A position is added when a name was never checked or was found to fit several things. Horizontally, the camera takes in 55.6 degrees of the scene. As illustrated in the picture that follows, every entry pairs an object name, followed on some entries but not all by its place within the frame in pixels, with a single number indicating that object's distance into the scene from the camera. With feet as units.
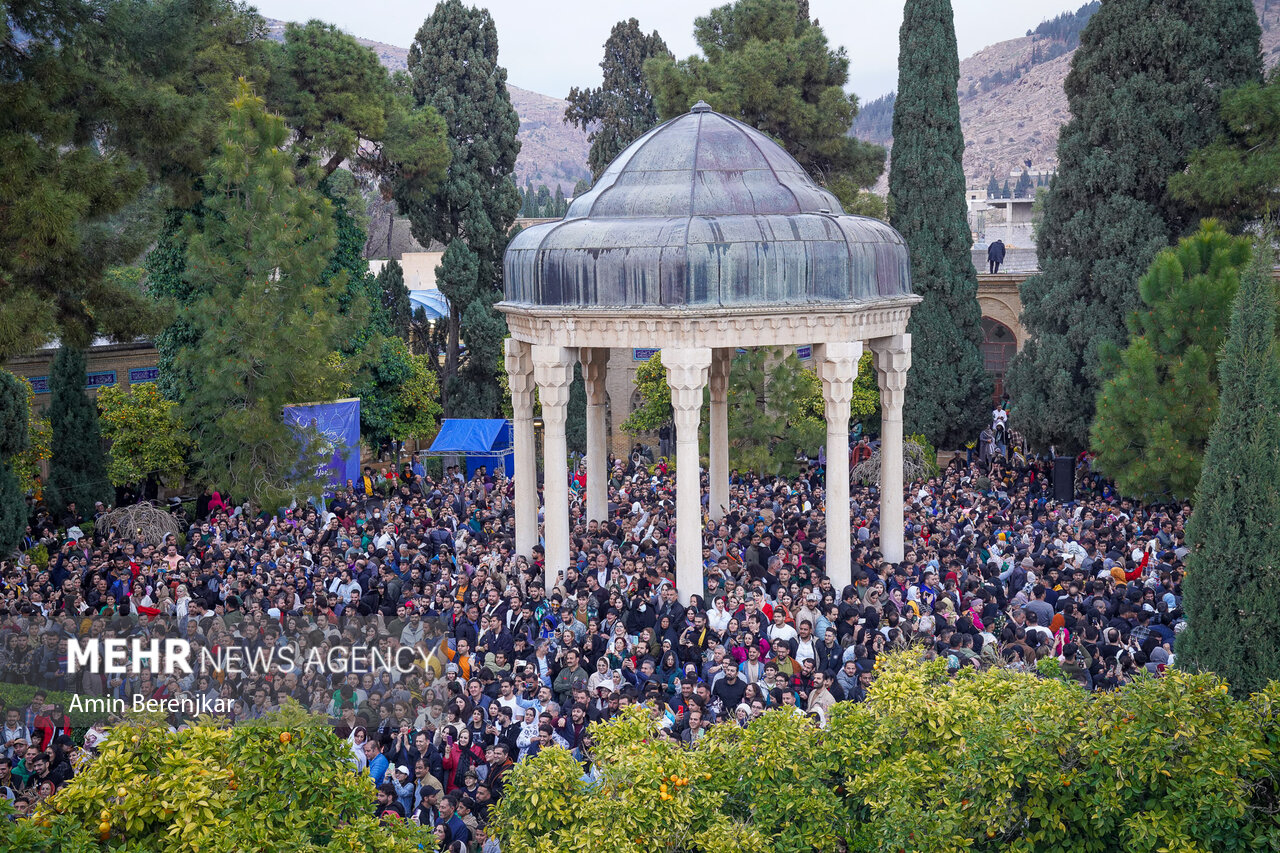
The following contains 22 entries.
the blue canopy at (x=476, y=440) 96.22
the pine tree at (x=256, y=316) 76.54
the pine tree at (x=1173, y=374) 71.67
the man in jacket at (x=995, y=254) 140.69
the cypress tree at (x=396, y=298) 118.93
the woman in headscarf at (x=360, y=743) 39.51
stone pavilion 54.80
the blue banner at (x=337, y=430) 82.69
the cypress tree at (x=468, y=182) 118.32
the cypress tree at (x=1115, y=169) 86.02
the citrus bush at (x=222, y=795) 24.31
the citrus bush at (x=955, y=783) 26.07
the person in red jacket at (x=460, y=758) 38.83
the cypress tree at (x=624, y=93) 148.46
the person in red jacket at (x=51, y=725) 42.63
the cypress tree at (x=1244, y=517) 38.40
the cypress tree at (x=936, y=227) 99.04
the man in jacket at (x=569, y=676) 46.42
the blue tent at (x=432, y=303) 140.05
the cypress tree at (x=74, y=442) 82.38
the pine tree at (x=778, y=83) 112.27
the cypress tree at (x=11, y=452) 68.18
